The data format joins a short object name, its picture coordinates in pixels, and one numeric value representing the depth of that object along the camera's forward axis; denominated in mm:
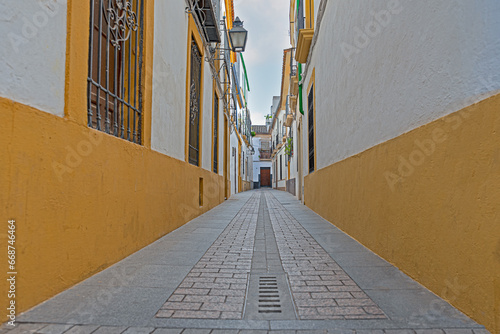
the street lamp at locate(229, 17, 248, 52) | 9188
